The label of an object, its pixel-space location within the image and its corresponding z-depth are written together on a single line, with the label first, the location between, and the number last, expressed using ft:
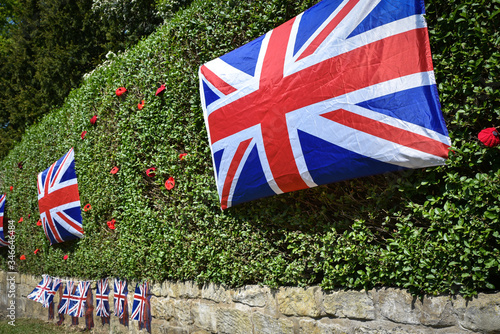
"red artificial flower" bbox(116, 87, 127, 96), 16.10
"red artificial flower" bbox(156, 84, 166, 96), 13.63
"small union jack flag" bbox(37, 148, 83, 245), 19.34
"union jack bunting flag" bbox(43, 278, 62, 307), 22.24
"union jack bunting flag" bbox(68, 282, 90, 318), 19.17
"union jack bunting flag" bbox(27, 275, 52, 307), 22.41
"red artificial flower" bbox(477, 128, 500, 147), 6.39
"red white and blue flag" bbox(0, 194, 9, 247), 29.37
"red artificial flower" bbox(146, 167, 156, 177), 14.17
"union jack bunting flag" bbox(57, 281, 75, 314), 20.16
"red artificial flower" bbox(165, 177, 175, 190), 13.21
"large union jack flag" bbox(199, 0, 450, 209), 7.07
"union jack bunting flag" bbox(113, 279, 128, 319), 16.26
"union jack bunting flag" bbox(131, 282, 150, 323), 15.02
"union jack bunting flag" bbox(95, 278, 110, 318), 17.58
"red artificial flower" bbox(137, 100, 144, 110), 14.79
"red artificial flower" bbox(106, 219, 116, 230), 16.55
